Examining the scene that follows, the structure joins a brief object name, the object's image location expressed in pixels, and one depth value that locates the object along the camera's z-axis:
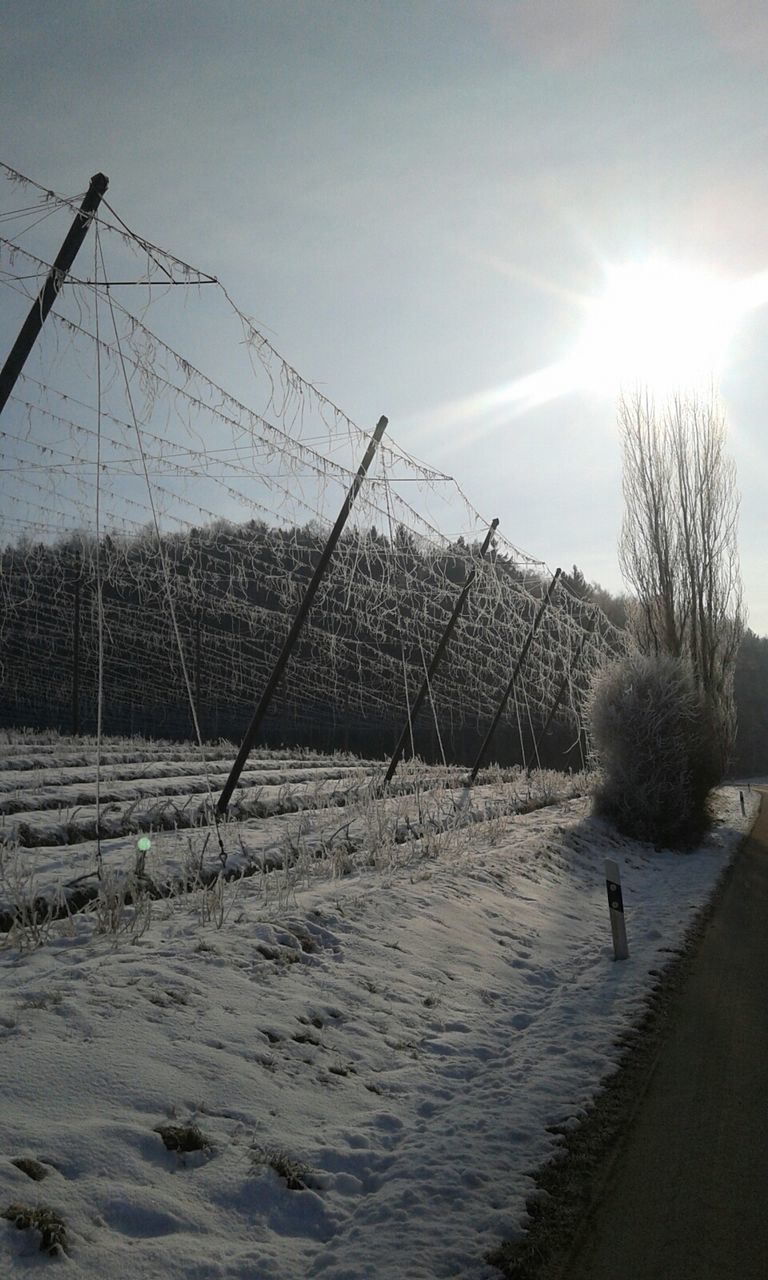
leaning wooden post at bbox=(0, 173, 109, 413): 6.04
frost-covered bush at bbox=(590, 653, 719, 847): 15.84
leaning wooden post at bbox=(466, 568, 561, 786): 17.98
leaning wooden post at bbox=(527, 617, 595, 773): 21.73
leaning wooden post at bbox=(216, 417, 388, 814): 9.70
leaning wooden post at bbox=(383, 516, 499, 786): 14.36
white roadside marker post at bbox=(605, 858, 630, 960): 7.36
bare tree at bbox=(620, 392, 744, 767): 21.89
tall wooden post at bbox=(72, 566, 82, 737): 20.74
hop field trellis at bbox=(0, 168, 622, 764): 14.45
